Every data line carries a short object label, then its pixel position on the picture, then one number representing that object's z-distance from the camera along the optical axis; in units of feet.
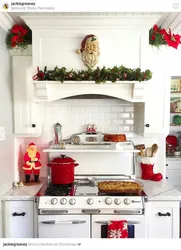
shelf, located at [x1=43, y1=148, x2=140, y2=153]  7.00
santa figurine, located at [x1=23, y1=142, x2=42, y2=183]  7.52
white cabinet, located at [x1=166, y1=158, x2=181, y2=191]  11.69
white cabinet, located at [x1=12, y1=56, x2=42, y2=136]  7.16
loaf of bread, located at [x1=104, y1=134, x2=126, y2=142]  7.63
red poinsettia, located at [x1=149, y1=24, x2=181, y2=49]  7.04
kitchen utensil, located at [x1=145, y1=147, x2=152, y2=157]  8.13
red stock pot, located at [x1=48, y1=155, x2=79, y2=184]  6.97
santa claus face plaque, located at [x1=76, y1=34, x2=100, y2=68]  6.49
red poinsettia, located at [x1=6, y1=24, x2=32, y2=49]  6.84
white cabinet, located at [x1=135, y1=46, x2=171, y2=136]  7.25
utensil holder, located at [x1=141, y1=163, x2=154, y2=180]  7.92
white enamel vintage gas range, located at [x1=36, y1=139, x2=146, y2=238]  6.05
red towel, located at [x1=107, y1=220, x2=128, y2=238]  5.82
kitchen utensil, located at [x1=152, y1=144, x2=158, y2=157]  7.99
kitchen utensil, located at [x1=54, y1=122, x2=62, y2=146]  8.00
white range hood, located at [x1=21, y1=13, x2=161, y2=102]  6.68
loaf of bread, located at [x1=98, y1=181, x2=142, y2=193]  6.43
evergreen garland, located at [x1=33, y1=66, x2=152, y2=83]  6.46
